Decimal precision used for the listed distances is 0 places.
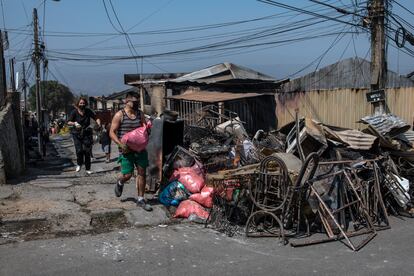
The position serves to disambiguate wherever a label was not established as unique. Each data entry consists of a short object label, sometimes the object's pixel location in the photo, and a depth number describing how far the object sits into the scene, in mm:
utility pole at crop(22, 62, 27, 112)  33234
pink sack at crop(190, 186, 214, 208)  7244
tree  59031
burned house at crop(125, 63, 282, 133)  14203
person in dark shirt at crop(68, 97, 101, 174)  9664
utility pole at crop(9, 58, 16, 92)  14327
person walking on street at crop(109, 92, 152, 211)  7258
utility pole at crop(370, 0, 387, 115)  12000
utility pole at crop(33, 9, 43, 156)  25438
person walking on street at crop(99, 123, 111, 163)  13648
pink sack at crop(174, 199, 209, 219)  6929
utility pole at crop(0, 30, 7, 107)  10523
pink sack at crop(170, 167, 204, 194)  7660
